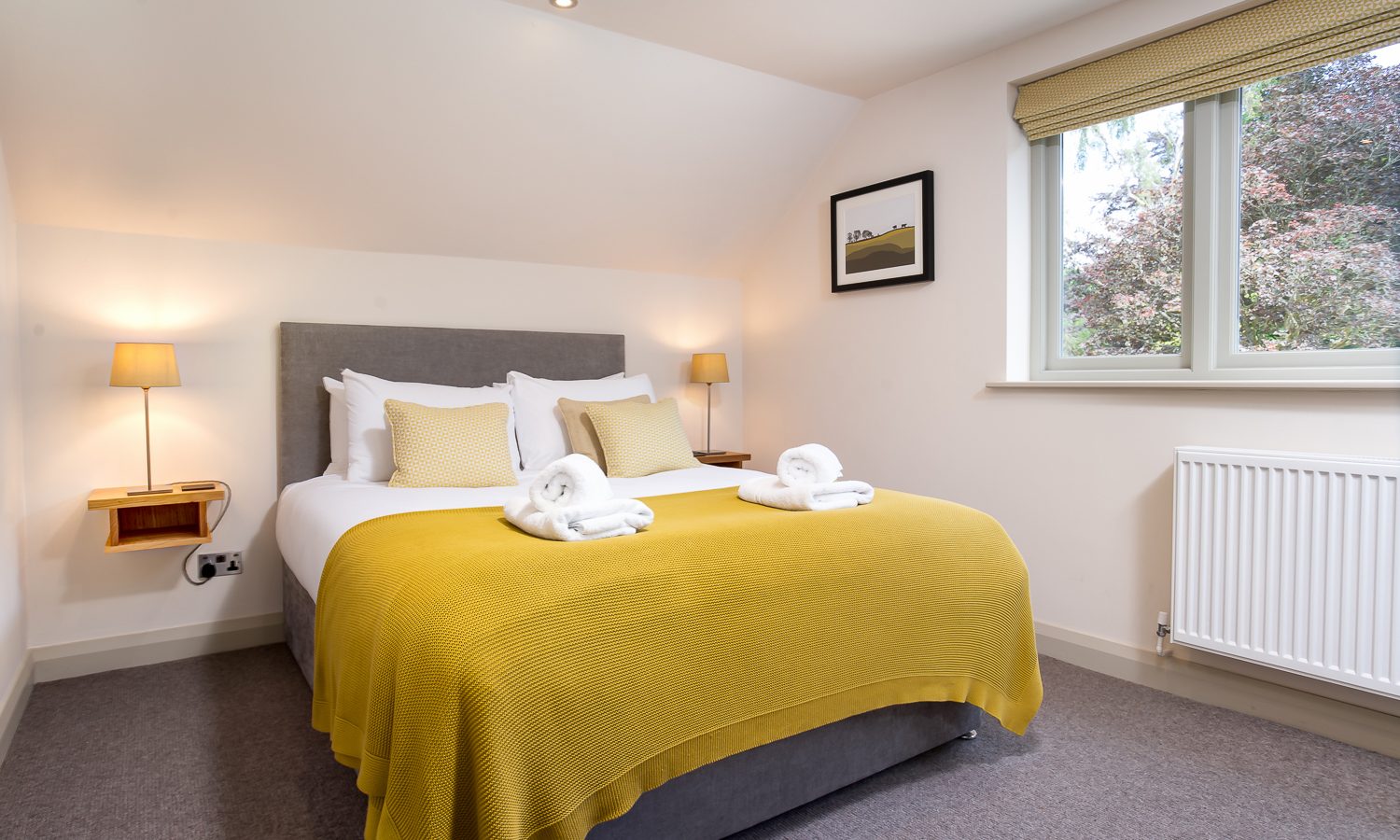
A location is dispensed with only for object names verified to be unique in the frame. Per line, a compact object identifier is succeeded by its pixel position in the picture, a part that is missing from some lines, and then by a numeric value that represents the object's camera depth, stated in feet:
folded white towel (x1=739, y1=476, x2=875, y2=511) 7.22
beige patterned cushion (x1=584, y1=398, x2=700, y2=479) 10.17
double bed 5.26
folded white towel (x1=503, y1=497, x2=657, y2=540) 6.00
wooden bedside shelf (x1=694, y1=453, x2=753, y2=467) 13.09
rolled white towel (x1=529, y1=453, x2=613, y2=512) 6.35
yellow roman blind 7.45
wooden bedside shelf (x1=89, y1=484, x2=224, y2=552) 8.83
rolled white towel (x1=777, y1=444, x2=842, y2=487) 7.66
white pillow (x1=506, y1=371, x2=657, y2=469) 10.75
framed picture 11.14
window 7.67
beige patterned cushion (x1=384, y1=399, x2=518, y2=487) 8.98
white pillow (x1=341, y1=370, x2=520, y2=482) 9.59
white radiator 6.99
